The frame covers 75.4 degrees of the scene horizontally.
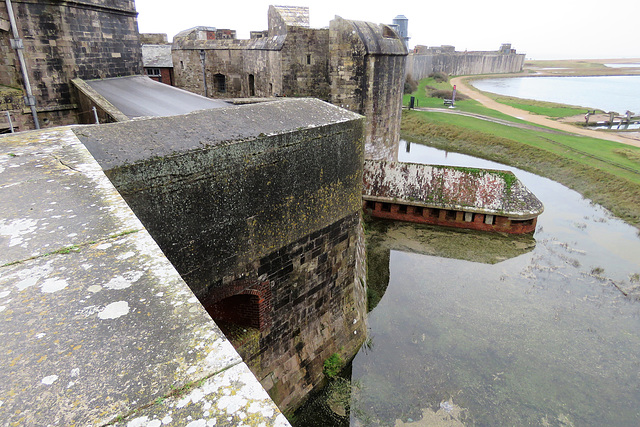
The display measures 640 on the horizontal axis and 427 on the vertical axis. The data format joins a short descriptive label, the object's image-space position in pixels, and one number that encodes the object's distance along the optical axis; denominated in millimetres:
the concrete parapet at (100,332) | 1265
